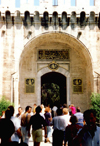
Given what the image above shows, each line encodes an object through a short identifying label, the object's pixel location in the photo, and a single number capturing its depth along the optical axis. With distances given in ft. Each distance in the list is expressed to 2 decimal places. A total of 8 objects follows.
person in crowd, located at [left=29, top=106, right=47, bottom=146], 18.42
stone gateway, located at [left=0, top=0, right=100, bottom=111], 47.91
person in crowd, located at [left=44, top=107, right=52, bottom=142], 26.33
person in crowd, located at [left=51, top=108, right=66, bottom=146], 18.34
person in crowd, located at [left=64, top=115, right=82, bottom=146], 14.82
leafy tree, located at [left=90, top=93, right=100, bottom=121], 44.01
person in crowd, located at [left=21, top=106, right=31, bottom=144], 20.20
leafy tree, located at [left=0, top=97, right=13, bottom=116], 42.57
